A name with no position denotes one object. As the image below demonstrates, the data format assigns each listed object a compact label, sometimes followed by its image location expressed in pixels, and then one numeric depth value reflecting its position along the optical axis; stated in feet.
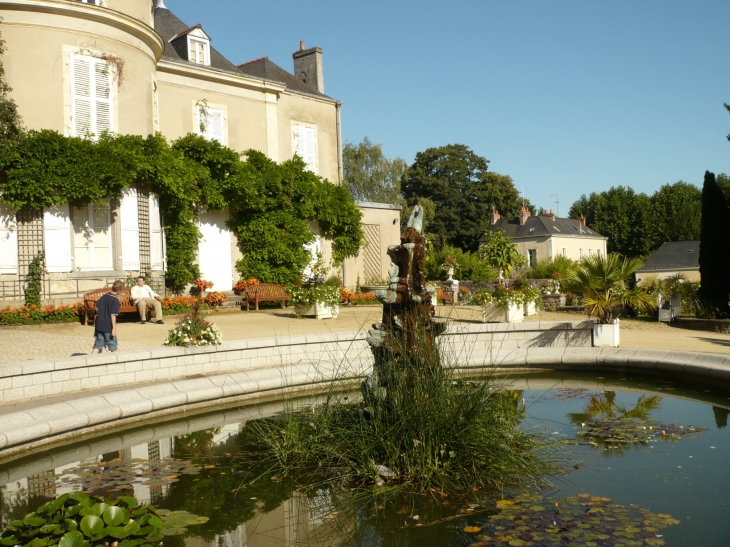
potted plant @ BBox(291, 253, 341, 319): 52.54
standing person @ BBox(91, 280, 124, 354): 32.63
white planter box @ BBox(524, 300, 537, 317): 59.41
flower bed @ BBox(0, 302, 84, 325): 48.11
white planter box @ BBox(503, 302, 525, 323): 50.62
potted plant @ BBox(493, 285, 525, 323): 50.52
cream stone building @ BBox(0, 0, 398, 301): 53.36
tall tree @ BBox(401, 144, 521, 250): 169.48
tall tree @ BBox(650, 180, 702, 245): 193.16
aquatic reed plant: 17.37
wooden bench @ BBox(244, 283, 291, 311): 61.93
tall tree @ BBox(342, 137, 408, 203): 155.74
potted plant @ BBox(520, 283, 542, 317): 53.97
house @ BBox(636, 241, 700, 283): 154.92
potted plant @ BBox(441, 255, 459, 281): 87.93
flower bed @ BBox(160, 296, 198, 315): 55.21
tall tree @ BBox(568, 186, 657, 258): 201.98
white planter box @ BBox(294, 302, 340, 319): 52.80
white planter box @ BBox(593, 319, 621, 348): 37.42
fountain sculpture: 19.47
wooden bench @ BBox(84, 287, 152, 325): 47.93
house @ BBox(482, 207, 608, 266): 174.09
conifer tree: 58.03
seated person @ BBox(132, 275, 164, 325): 49.34
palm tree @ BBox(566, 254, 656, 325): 38.19
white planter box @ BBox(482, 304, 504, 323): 51.44
